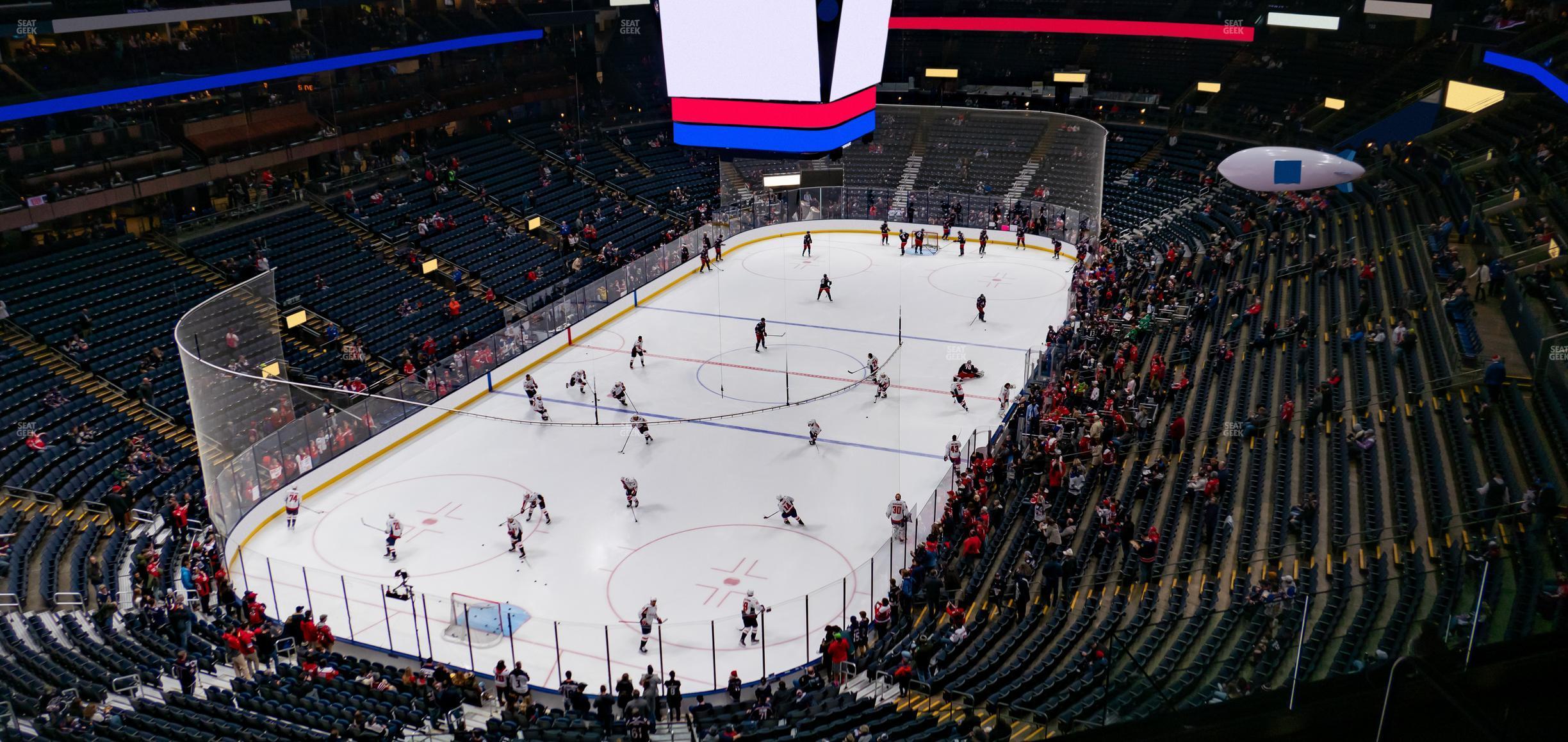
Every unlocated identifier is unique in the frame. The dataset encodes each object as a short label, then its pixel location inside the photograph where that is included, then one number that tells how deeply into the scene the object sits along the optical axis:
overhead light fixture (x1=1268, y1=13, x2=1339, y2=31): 43.53
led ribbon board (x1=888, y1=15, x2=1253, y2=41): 46.25
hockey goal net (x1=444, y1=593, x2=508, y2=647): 18.34
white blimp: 23.11
